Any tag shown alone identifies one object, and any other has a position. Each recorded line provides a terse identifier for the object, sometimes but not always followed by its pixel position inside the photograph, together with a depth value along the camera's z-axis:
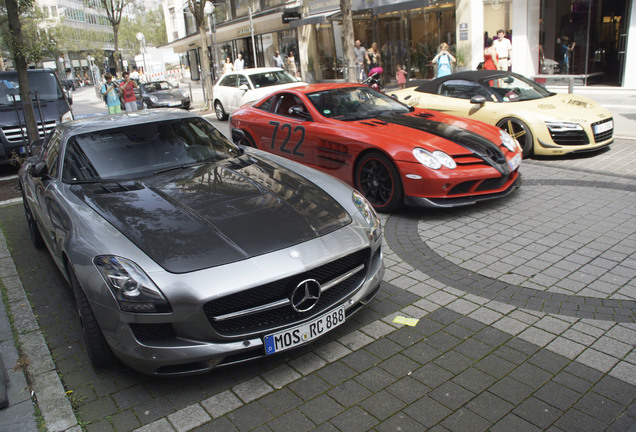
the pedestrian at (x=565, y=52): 16.66
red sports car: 5.84
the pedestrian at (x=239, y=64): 24.32
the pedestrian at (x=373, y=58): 19.77
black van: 10.84
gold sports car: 8.14
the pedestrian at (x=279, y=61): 23.92
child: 17.70
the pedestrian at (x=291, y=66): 24.48
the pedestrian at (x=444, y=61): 14.46
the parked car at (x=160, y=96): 21.12
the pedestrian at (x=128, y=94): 16.48
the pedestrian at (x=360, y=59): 18.94
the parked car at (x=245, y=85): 16.11
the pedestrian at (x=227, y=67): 23.59
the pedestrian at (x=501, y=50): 14.73
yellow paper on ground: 3.84
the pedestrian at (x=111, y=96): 15.30
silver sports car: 3.00
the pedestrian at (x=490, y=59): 14.74
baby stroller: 14.58
